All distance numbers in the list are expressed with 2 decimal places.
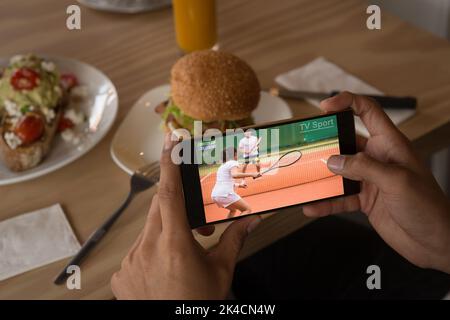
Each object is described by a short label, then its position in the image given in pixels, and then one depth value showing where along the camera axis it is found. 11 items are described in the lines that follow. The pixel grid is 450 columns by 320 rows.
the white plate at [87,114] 1.18
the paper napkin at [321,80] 1.37
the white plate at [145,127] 1.21
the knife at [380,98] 1.28
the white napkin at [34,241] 1.03
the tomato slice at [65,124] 1.31
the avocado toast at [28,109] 1.21
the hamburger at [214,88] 1.17
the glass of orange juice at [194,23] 1.45
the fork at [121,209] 1.01
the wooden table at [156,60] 1.09
